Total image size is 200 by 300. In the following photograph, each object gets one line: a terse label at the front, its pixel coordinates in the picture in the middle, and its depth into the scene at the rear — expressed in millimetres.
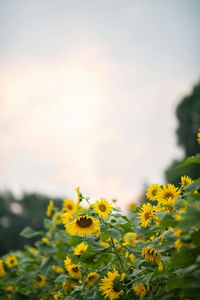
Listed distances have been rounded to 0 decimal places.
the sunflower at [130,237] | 3369
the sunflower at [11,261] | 3737
